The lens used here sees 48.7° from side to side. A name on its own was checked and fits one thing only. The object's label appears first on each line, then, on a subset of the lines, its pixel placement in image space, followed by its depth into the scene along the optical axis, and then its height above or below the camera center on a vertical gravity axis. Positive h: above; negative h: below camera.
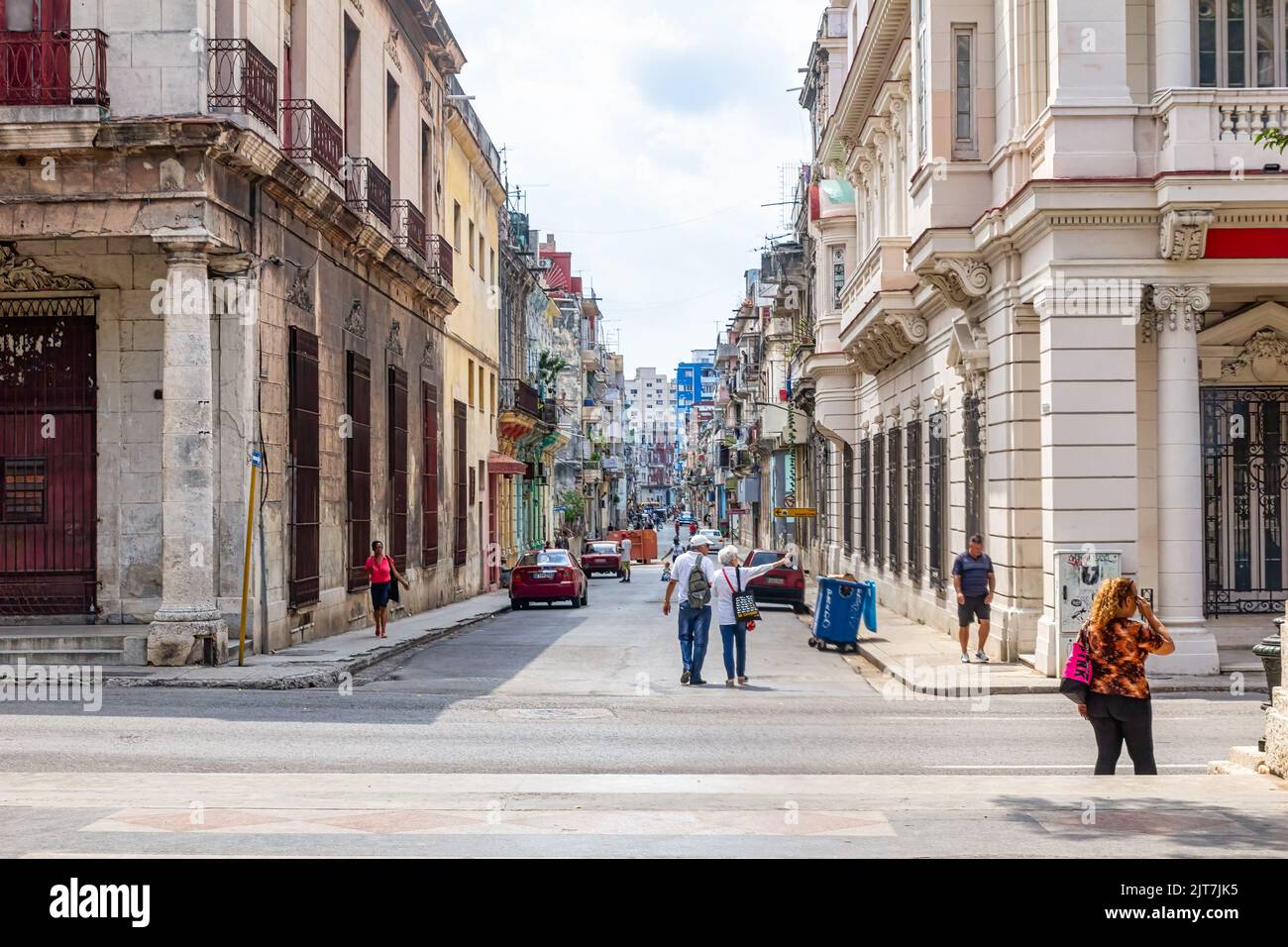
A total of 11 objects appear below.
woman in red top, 22.59 -1.19
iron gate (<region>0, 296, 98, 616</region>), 18.62 +0.72
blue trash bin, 22.33 -1.73
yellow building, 36.75 +4.58
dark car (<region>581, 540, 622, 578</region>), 53.88 -2.08
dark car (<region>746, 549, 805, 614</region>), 33.44 -2.01
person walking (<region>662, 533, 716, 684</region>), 16.77 -1.19
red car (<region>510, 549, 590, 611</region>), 34.16 -1.84
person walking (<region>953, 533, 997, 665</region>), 18.86 -1.16
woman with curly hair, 9.20 -1.07
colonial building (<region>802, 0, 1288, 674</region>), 17.16 +2.64
